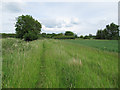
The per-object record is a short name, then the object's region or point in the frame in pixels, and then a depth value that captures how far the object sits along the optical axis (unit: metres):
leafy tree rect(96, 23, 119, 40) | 44.54
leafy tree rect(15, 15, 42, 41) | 17.78
